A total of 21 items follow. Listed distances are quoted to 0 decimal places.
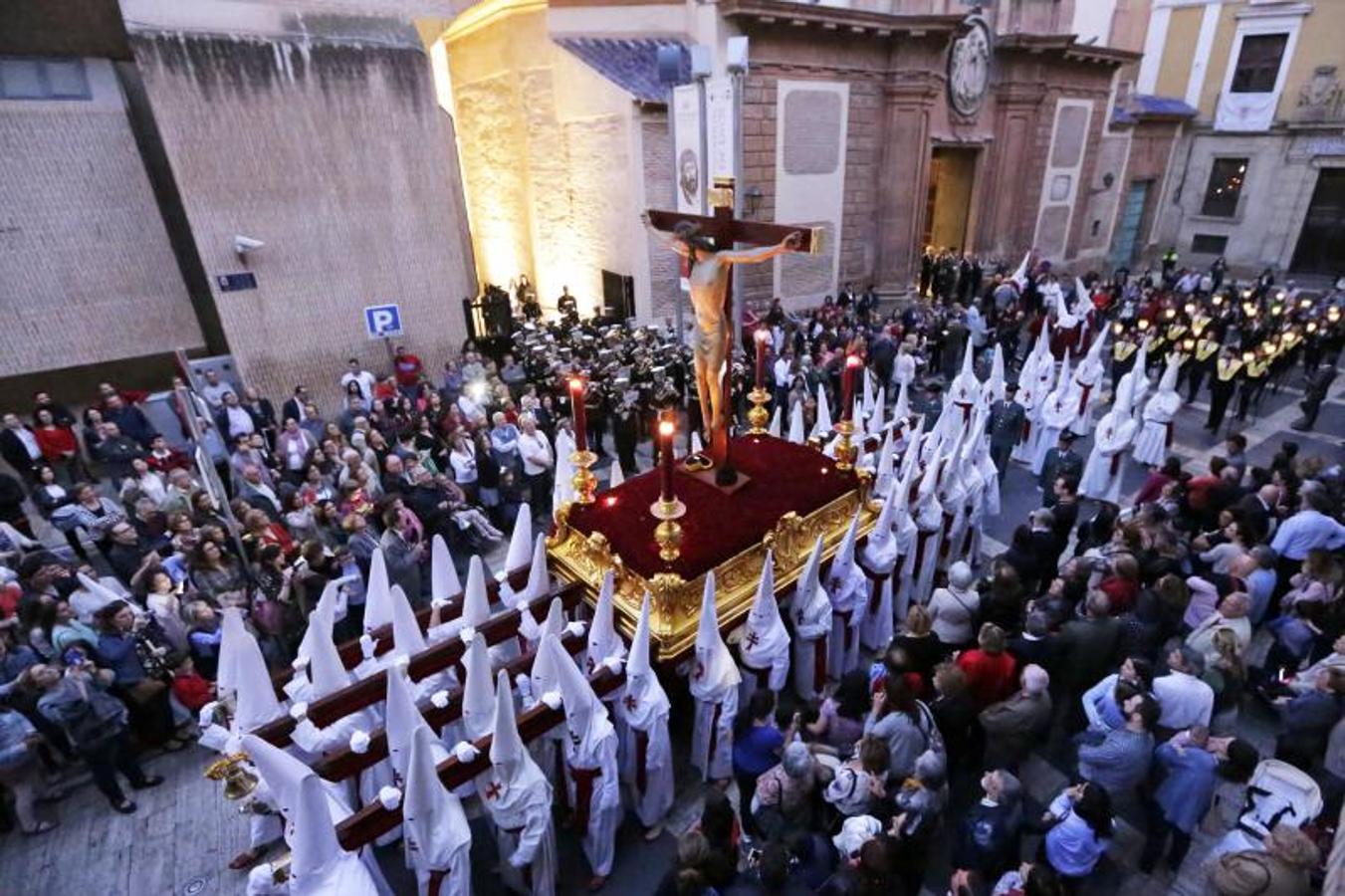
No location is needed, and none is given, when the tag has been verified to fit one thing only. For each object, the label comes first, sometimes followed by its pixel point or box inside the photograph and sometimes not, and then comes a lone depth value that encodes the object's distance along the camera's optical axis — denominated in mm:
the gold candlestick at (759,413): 6440
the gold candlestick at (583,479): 5695
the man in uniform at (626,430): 9914
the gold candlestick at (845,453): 6383
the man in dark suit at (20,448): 8703
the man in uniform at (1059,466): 7273
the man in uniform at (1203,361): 11906
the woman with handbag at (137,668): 5312
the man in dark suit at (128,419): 9344
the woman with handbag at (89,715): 4746
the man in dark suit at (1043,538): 6164
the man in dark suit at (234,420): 9562
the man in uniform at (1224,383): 10969
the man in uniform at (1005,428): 8828
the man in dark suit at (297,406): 9625
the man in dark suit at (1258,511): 6353
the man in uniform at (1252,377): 10992
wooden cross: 4969
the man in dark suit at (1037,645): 5023
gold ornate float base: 4957
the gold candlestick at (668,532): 4965
